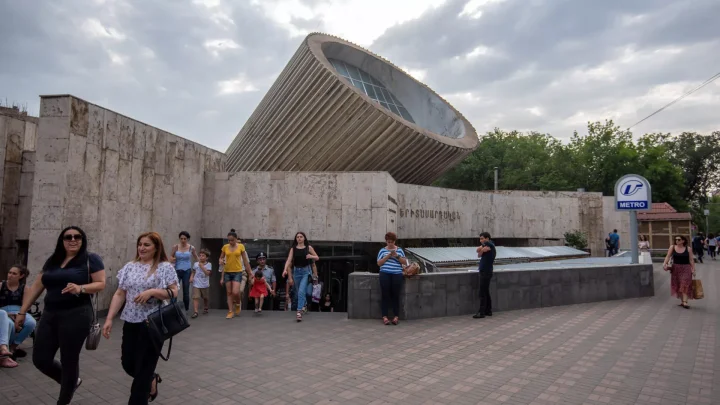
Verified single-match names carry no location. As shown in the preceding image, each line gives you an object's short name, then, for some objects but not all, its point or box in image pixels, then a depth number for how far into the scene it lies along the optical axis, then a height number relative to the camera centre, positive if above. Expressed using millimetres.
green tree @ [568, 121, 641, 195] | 32812 +6333
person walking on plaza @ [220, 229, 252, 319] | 7184 -554
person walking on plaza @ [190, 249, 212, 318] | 7363 -735
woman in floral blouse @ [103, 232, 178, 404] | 3221 -517
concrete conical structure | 12789 +3252
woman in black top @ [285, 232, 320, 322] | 7000 -444
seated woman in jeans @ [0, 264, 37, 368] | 4375 -870
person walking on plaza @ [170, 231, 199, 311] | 7066 -406
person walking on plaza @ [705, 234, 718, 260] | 23172 -235
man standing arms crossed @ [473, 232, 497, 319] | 6953 -458
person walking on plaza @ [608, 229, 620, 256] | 19250 -37
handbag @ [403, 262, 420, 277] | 6703 -479
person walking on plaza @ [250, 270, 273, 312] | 7570 -912
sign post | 10250 +1057
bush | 20453 +25
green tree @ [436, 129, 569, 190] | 37469 +6956
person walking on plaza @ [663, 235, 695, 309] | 7949 -468
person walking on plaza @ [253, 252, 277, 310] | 7991 -678
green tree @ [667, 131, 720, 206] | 44031 +8406
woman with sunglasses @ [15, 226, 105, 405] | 3256 -579
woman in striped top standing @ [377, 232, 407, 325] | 6551 -557
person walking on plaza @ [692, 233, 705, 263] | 19078 -164
